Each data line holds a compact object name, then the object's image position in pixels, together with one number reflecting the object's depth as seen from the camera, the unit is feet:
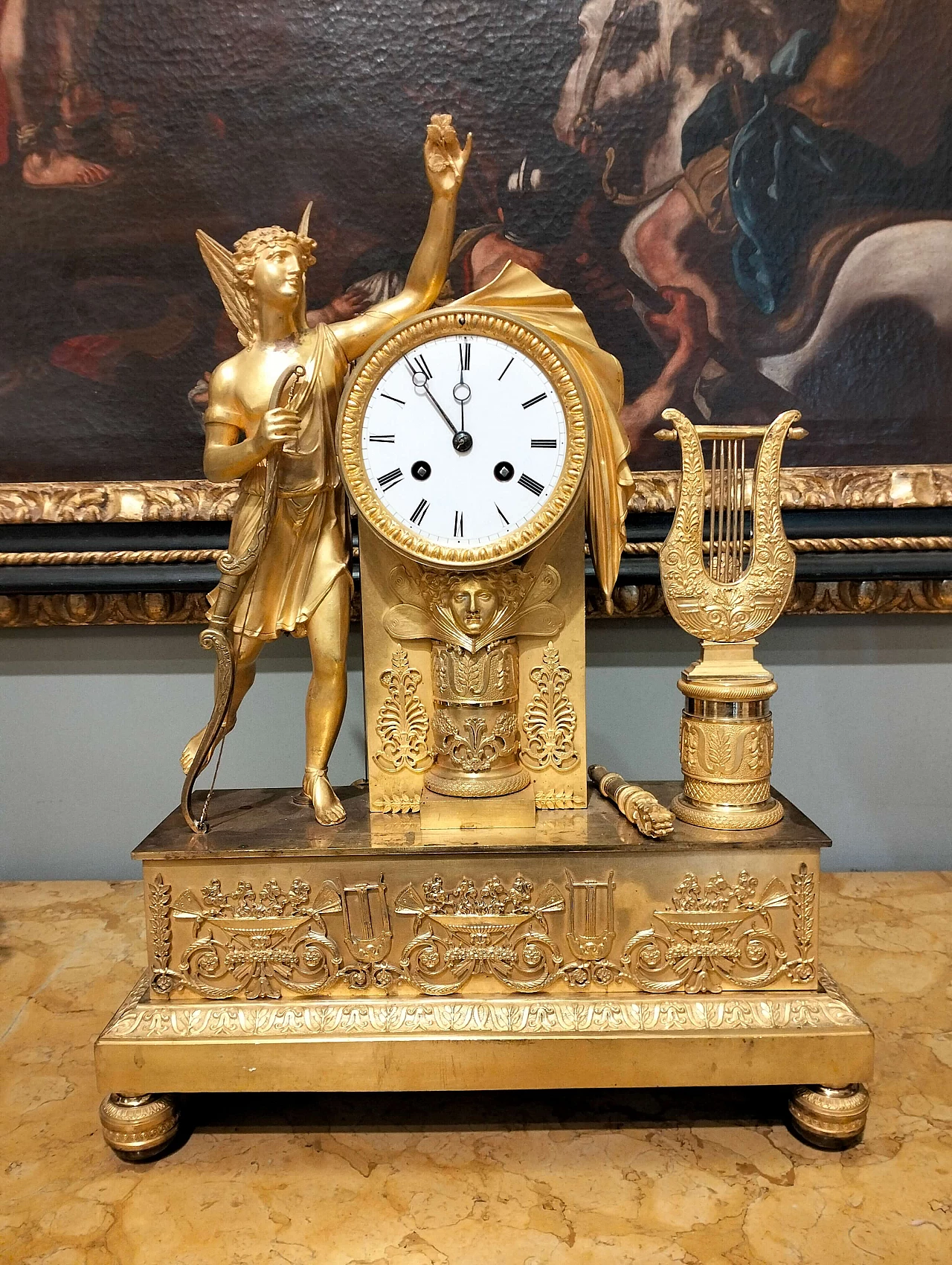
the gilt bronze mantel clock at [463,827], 1.39
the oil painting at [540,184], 2.00
